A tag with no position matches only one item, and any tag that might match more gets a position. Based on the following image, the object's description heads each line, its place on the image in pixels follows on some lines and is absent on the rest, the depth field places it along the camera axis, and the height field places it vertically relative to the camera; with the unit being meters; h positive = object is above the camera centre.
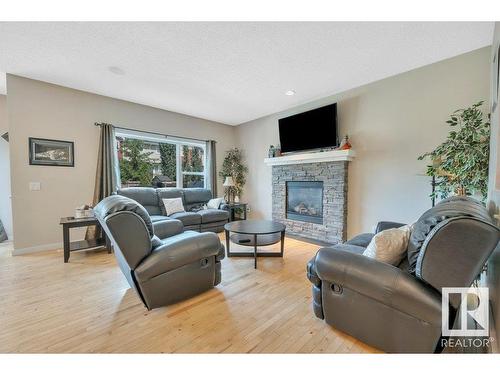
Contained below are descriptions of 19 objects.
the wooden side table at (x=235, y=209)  4.88 -0.72
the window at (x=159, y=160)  4.24 +0.42
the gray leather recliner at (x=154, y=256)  1.59 -0.63
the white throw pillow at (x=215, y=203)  4.56 -0.51
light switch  3.22 -0.08
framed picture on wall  3.22 +0.45
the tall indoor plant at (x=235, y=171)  5.40 +0.20
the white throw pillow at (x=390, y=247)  1.38 -0.45
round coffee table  2.72 -0.79
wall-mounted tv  3.54 +0.86
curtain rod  3.73 +0.96
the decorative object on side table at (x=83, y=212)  3.14 -0.46
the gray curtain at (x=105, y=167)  3.70 +0.23
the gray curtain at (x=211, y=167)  5.20 +0.30
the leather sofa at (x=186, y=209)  3.81 -0.57
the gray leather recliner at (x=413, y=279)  1.02 -0.59
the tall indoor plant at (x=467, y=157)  1.98 +0.19
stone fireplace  3.51 -0.36
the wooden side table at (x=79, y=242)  2.84 -0.89
